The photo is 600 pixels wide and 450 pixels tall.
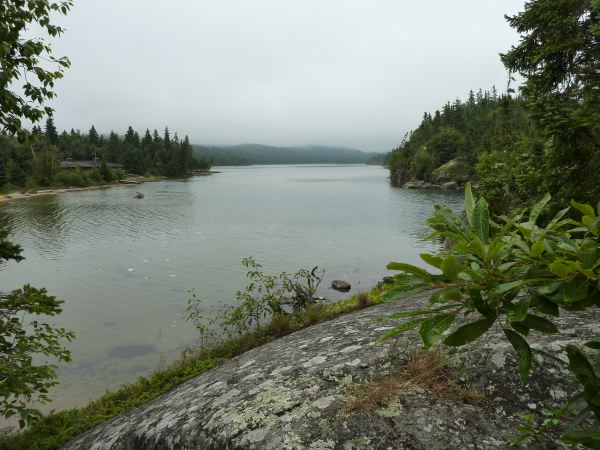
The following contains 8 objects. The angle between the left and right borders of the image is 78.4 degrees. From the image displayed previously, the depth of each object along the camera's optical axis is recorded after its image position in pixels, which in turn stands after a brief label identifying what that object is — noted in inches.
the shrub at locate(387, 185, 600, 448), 39.2
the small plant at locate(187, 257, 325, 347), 385.1
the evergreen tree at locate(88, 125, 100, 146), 5359.3
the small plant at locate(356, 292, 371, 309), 363.6
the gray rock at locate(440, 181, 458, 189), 3088.1
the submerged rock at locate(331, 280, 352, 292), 705.0
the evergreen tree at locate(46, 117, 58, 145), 4638.3
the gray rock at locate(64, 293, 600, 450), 99.0
